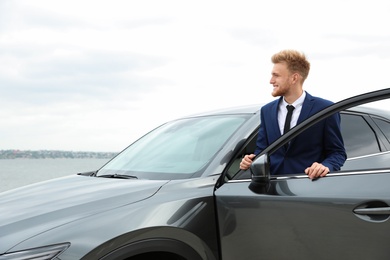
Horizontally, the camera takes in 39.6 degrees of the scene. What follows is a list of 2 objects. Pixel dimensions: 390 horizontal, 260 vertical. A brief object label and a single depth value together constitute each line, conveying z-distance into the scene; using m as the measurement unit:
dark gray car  2.54
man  3.17
